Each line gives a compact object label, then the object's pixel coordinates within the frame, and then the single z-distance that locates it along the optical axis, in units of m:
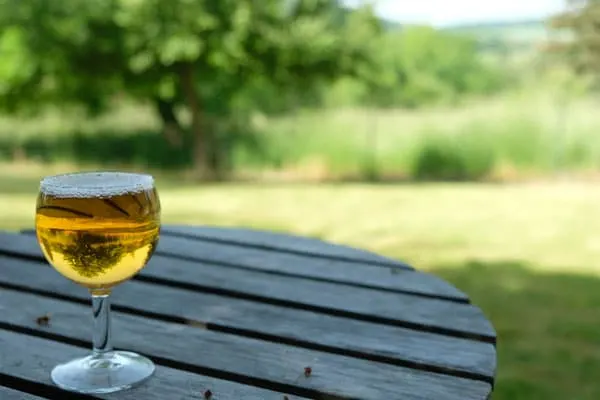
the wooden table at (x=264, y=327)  1.04
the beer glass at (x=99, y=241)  1.00
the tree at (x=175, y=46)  10.60
